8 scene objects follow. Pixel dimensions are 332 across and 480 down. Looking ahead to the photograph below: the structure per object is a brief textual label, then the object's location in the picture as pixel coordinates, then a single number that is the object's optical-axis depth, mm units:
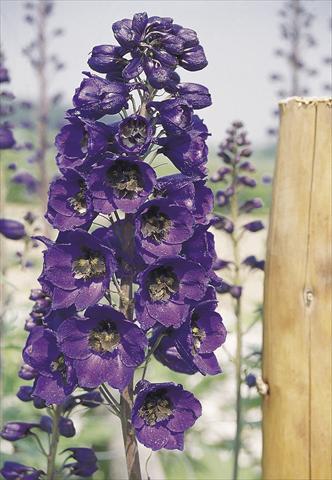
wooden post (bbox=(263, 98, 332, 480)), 2539
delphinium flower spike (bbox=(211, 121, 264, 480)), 3320
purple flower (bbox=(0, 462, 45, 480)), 2375
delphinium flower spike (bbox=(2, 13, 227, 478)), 1813
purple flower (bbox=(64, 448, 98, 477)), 2373
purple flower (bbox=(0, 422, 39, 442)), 2465
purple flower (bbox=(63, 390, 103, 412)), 2230
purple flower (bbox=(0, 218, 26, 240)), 3559
